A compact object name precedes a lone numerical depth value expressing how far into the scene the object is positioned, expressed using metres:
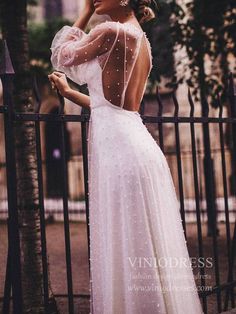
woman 2.96
